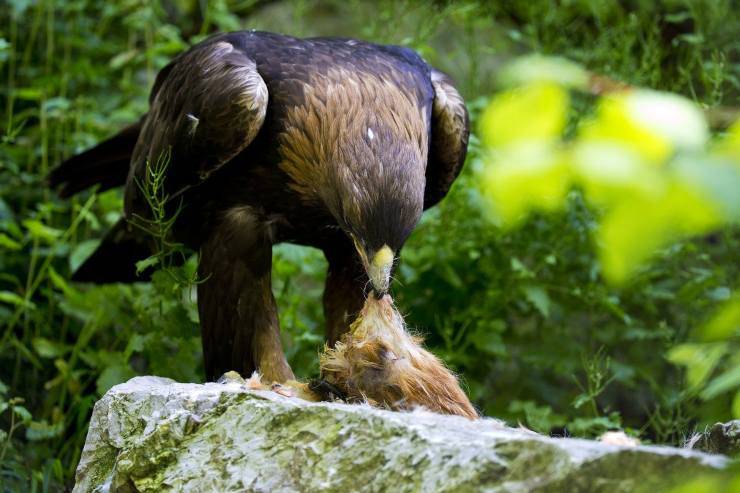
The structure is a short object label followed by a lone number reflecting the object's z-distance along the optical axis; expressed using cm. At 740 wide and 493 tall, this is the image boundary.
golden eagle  841
